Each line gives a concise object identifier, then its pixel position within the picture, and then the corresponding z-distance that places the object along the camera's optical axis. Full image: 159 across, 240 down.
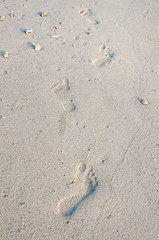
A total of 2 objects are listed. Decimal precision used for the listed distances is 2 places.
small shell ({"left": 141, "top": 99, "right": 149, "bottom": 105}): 2.80
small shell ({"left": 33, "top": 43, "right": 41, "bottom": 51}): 3.11
